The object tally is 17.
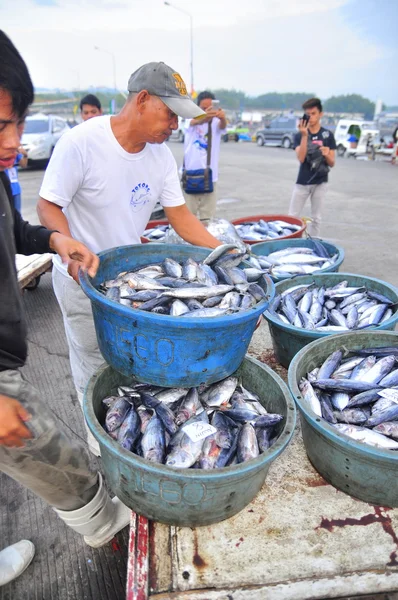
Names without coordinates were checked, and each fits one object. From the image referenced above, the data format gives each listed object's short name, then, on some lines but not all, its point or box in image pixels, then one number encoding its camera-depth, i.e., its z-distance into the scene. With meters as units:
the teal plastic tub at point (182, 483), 1.68
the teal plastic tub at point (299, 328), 2.83
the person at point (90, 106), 6.56
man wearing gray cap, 2.26
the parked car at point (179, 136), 32.06
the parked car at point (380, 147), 24.24
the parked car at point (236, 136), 36.75
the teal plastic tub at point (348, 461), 1.85
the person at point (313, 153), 6.39
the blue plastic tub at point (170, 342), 1.81
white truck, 25.16
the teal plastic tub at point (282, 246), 4.74
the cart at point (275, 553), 1.63
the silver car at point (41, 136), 15.92
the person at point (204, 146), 6.49
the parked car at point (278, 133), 30.83
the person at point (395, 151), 20.51
